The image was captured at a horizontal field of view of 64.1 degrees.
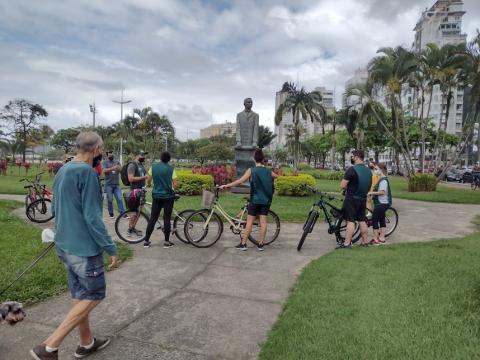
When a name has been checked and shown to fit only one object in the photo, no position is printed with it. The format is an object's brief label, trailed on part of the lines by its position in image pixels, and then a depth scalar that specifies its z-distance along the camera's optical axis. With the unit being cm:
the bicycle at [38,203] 909
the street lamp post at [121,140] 4706
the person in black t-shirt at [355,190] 650
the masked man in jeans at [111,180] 913
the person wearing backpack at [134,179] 714
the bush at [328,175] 2981
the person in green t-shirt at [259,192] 651
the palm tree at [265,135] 6014
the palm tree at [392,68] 1944
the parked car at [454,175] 3522
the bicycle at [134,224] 707
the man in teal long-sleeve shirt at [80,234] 282
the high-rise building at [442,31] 8256
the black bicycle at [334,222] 679
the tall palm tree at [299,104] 2627
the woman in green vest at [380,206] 734
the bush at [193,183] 1357
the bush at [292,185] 1390
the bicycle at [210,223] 685
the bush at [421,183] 1945
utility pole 5028
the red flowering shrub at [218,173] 1470
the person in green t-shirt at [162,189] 648
